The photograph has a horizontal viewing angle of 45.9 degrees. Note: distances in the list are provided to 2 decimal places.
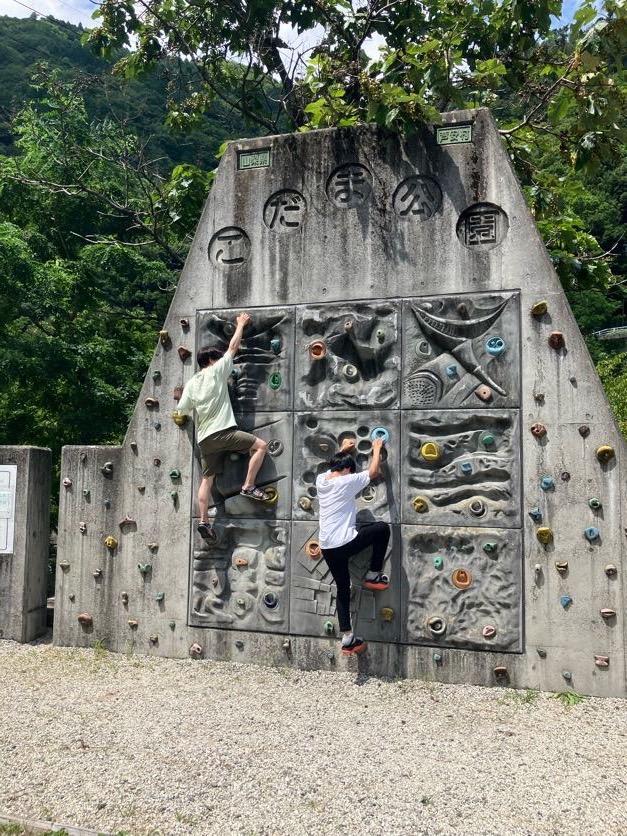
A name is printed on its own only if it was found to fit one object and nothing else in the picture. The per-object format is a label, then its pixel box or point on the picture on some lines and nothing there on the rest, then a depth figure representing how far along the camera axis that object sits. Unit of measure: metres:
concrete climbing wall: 6.24
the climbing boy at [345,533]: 6.30
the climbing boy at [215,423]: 6.92
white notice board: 7.88
